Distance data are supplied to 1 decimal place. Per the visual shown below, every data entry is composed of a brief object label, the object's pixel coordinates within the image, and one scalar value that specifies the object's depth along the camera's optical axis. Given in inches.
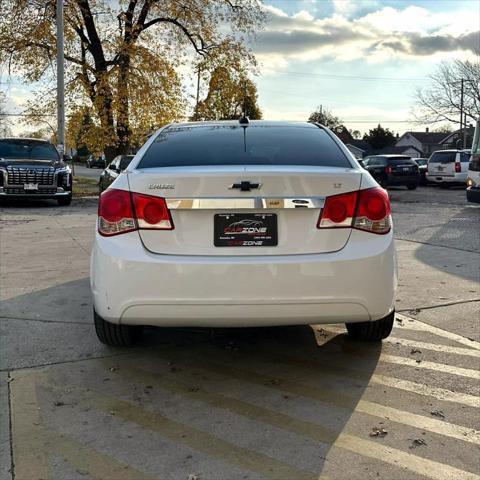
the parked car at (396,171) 904.3
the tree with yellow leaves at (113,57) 854.8
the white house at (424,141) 3806.6
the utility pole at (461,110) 2185.0
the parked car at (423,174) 1038.6
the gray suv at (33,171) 559.5
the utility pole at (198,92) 962.4
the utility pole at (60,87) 753.6
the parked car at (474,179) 510.9
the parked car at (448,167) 929.5
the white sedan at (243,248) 122.0
